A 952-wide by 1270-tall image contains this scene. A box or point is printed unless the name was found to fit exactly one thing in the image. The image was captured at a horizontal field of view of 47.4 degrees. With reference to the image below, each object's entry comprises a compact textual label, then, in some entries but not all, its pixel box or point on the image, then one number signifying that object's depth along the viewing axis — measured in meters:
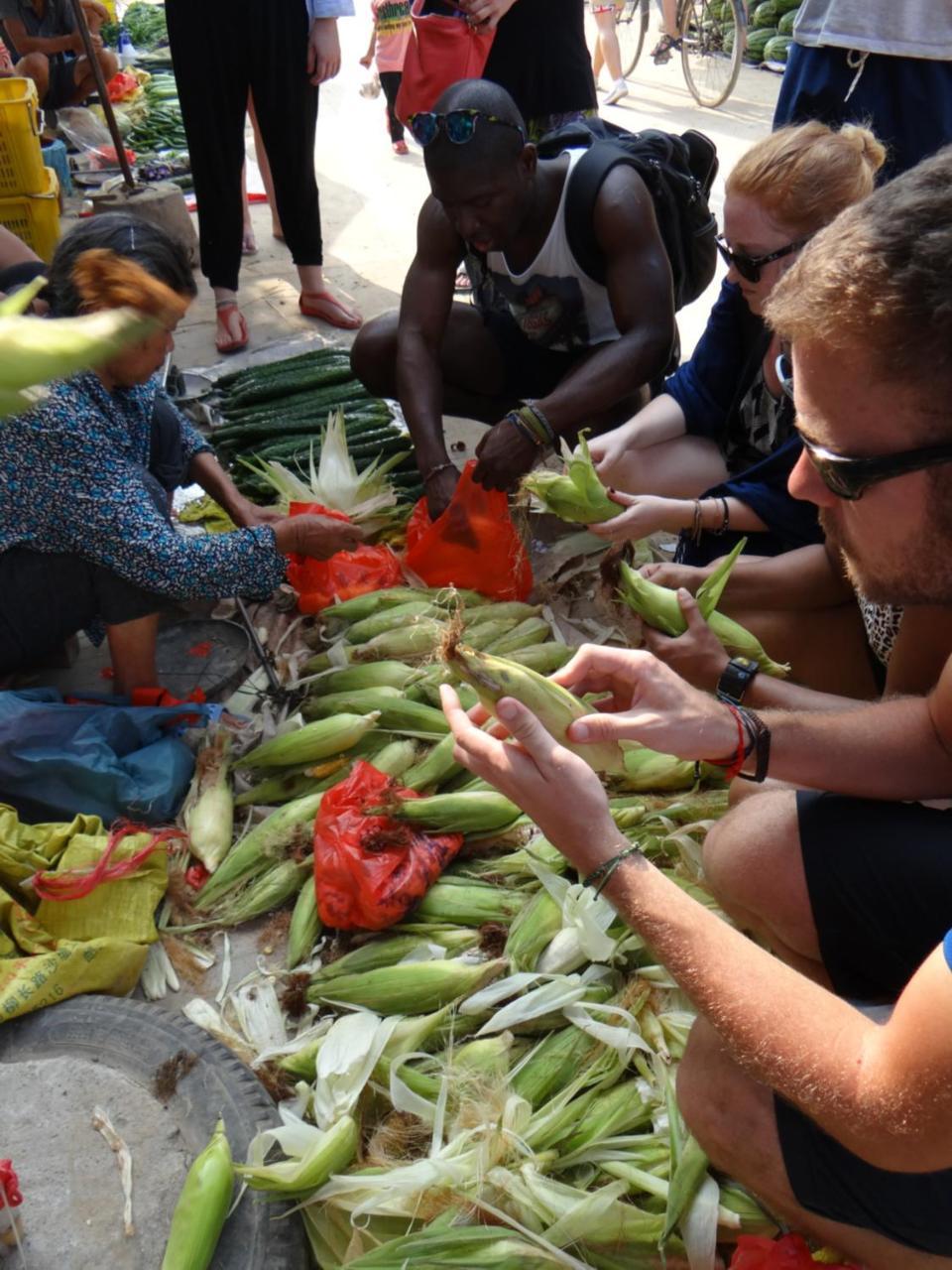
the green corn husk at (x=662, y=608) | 2.69
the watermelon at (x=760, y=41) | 11.42
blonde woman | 2.94
